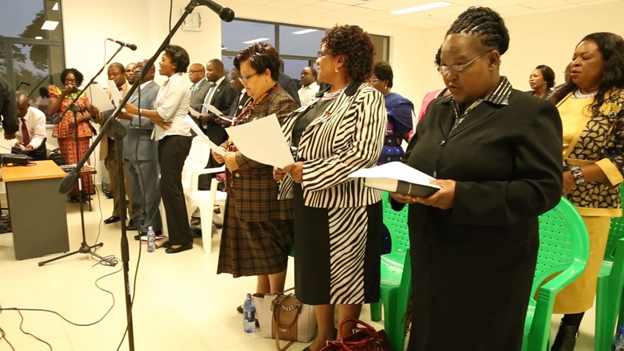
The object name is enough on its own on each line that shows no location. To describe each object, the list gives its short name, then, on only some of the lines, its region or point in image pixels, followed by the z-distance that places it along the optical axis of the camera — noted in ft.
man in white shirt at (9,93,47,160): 15.57
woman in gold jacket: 5.78
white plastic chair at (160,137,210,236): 13.35
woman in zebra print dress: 5.73
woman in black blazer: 3.63
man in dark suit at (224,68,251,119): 11.45
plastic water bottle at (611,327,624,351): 6.66
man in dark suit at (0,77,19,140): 10.19
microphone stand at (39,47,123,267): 11.15
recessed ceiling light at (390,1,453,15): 25.59
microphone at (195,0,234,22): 5.43
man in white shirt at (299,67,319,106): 23.21
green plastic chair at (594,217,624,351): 6.51
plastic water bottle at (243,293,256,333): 7.88
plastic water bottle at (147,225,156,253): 12.12
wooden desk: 11.19
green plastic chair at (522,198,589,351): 5.20
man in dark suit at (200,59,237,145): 14.93
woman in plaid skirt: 7.29
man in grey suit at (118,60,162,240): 12.18
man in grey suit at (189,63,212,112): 15.89
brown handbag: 7.30
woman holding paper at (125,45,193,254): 11.32
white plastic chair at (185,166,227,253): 11.89
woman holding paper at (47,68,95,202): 16.65
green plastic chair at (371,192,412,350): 6.25
